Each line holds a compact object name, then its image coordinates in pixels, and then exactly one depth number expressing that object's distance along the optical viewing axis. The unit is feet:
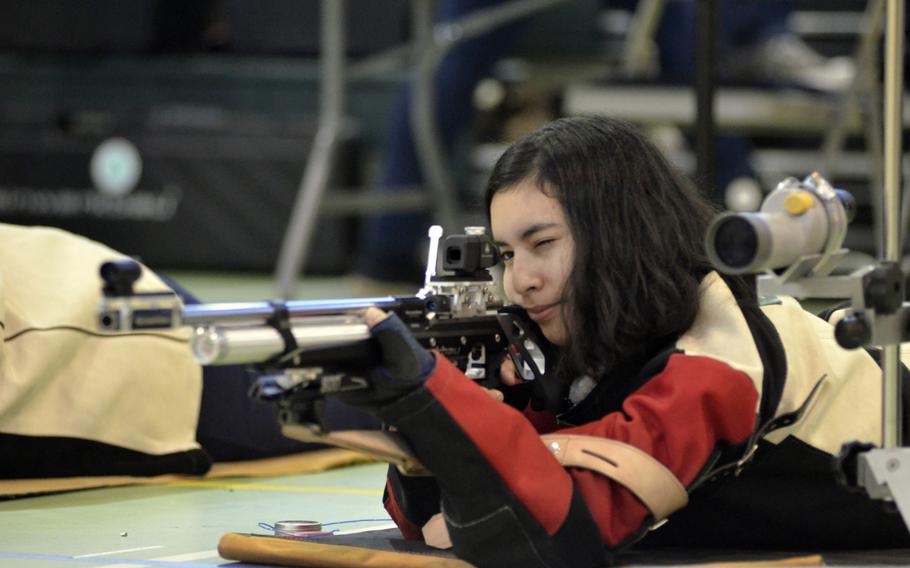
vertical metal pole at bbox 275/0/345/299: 39.98
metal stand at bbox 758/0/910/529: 21.77
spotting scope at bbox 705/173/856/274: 21.45
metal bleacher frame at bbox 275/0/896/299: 39.45
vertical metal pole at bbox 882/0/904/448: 22.02
